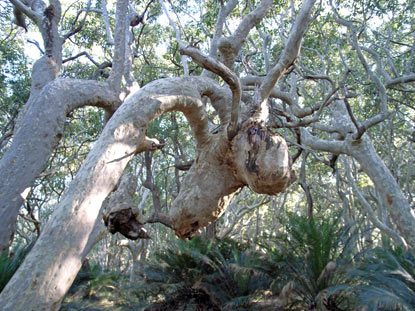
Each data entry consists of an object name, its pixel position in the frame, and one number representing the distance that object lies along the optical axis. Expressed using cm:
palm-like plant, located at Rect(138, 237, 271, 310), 602
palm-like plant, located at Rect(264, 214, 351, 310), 505
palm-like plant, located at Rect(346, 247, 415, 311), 375
